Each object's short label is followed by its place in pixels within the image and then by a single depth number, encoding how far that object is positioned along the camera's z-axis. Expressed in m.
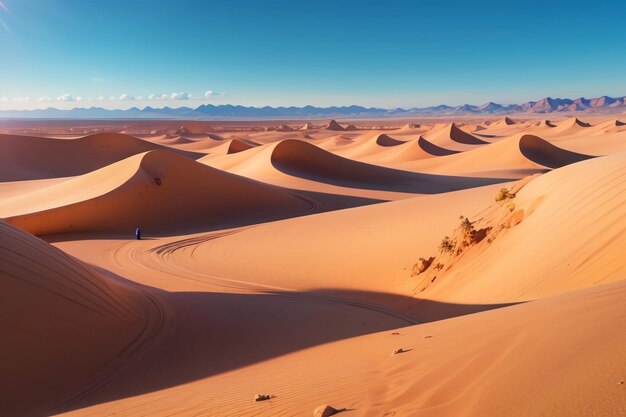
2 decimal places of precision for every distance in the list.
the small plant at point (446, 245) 10.57
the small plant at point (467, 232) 10.27
